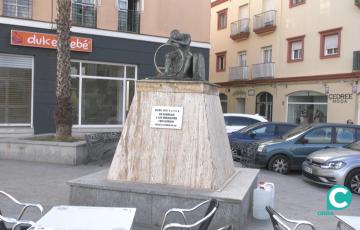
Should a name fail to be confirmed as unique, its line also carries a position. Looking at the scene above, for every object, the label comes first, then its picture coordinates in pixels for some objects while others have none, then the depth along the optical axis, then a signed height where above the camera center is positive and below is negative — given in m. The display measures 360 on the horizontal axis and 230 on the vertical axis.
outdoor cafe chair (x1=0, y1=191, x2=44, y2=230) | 3.82 -1.08
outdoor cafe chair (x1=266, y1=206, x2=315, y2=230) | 3.73 -0.96
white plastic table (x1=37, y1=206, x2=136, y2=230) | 3.65 -1.01
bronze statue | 7.32 +0.66
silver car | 10.08 -1.38
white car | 17.83 -0.63
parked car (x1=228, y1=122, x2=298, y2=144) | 15.22 -0.89
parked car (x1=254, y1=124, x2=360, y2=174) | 12.71 -1.09
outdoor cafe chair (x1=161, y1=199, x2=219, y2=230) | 4.11 -1.04
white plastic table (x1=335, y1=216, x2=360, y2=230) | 4.16 -1.09
